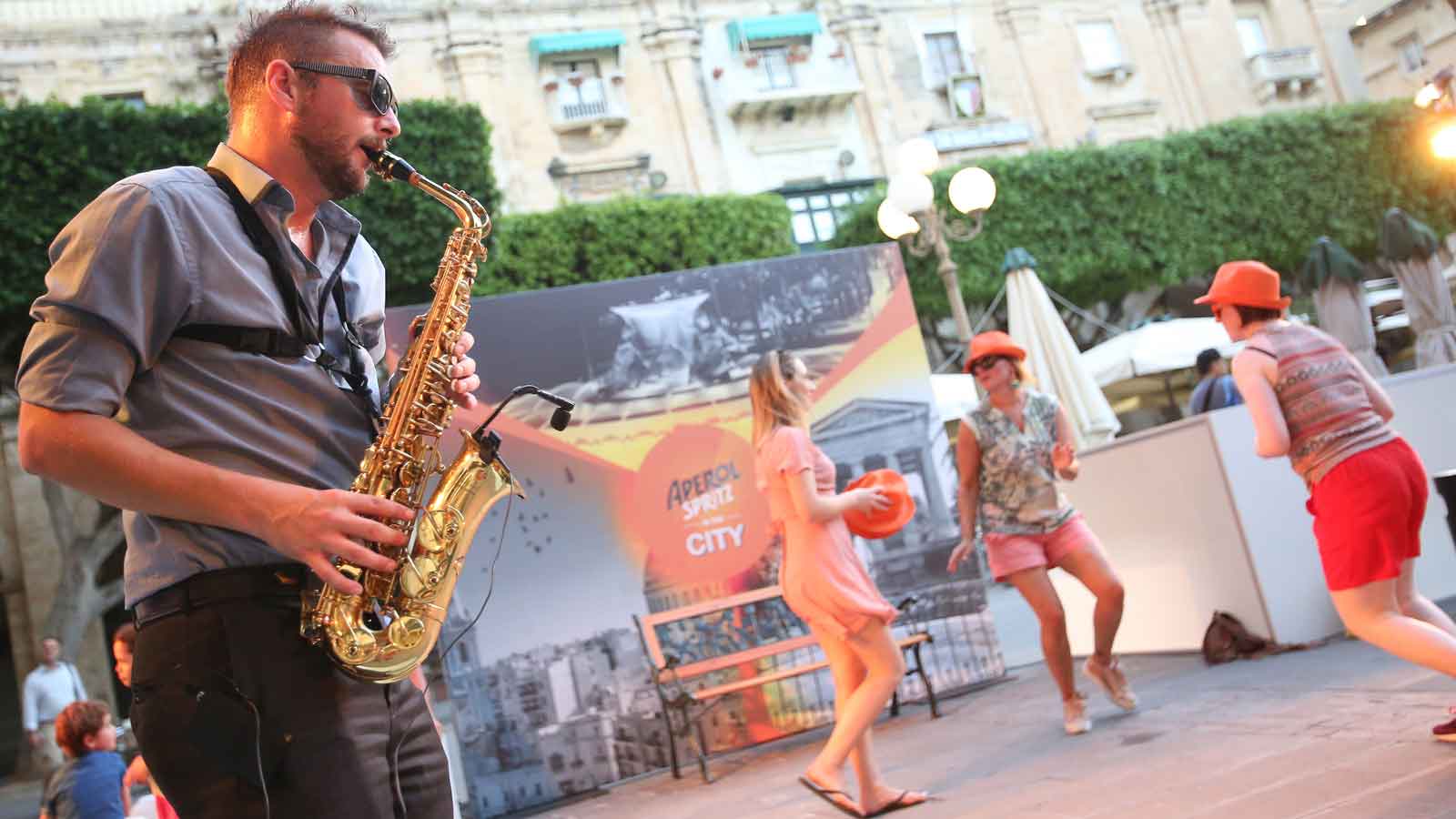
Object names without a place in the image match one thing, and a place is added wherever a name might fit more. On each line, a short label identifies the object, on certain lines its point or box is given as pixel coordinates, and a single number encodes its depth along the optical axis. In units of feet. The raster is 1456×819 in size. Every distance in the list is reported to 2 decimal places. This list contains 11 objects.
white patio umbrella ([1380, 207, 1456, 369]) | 38.78
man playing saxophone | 5.50
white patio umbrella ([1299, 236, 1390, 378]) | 38.88
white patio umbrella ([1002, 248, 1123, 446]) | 36.29
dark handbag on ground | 22.94
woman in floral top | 19.57
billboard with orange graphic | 23.45
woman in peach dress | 16.46
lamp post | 32.89
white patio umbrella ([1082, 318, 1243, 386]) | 56.13
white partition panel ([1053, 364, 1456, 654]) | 23.22
